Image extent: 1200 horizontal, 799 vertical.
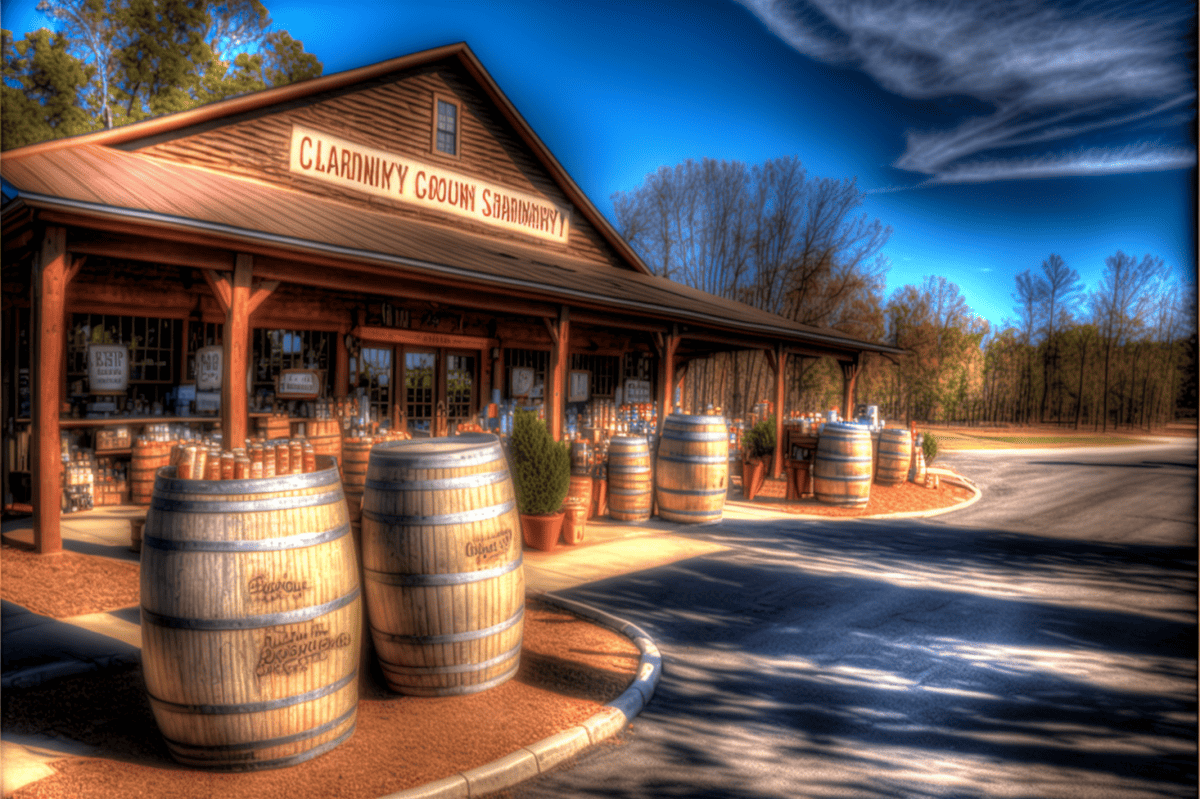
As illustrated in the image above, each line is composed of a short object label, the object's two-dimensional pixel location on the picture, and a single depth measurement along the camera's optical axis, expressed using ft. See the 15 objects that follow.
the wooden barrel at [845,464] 35.42
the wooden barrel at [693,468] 29.17
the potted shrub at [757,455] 37.68
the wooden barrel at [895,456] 44.24
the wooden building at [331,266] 21.13
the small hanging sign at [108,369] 28.96
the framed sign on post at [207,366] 32.12
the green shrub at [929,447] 49.78
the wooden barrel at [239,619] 9.60
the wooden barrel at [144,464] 28.94
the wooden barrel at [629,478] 29.43
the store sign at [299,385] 33.17
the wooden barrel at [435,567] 12.05
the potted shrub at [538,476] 23.39
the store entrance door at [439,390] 38.65
